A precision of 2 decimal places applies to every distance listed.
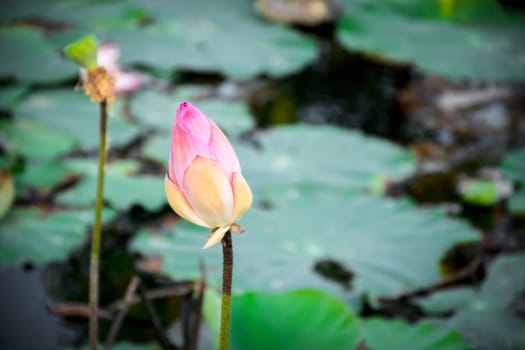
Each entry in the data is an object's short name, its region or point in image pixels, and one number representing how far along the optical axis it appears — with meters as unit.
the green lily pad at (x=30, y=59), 4.03
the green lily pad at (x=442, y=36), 4.42
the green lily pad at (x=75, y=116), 3.47
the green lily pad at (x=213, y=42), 4.41
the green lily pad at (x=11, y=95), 3.67
